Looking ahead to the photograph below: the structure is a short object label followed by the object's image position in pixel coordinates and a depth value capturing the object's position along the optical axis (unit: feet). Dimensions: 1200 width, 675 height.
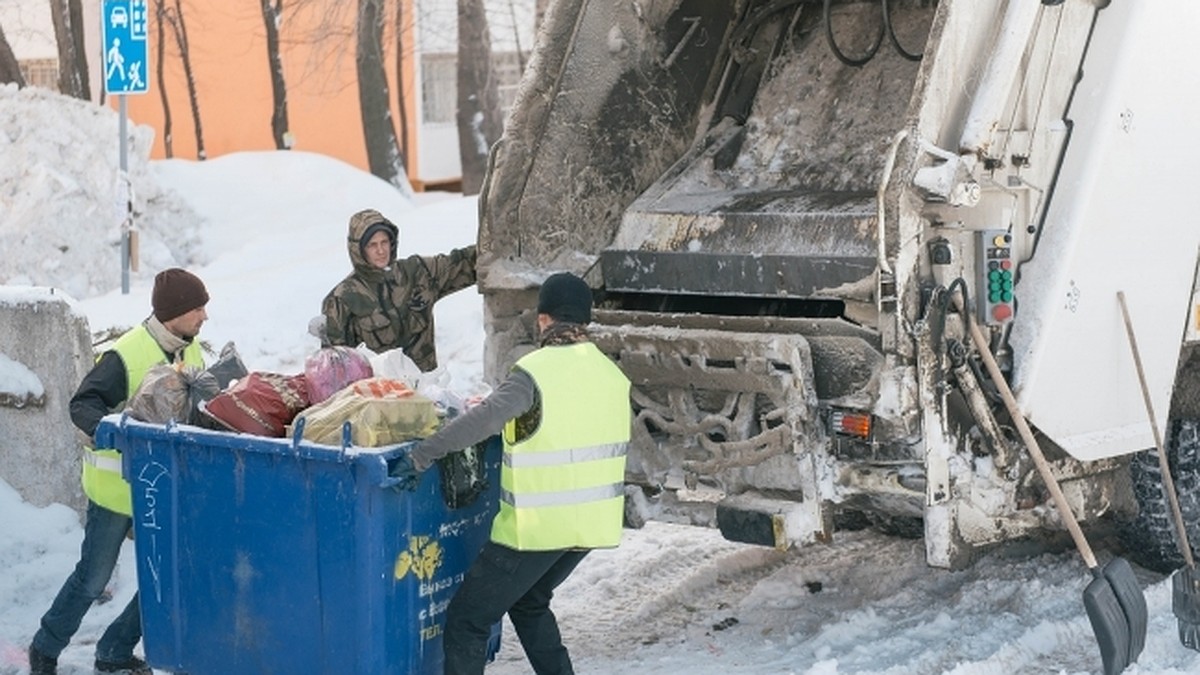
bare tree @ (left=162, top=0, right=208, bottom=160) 70.95
